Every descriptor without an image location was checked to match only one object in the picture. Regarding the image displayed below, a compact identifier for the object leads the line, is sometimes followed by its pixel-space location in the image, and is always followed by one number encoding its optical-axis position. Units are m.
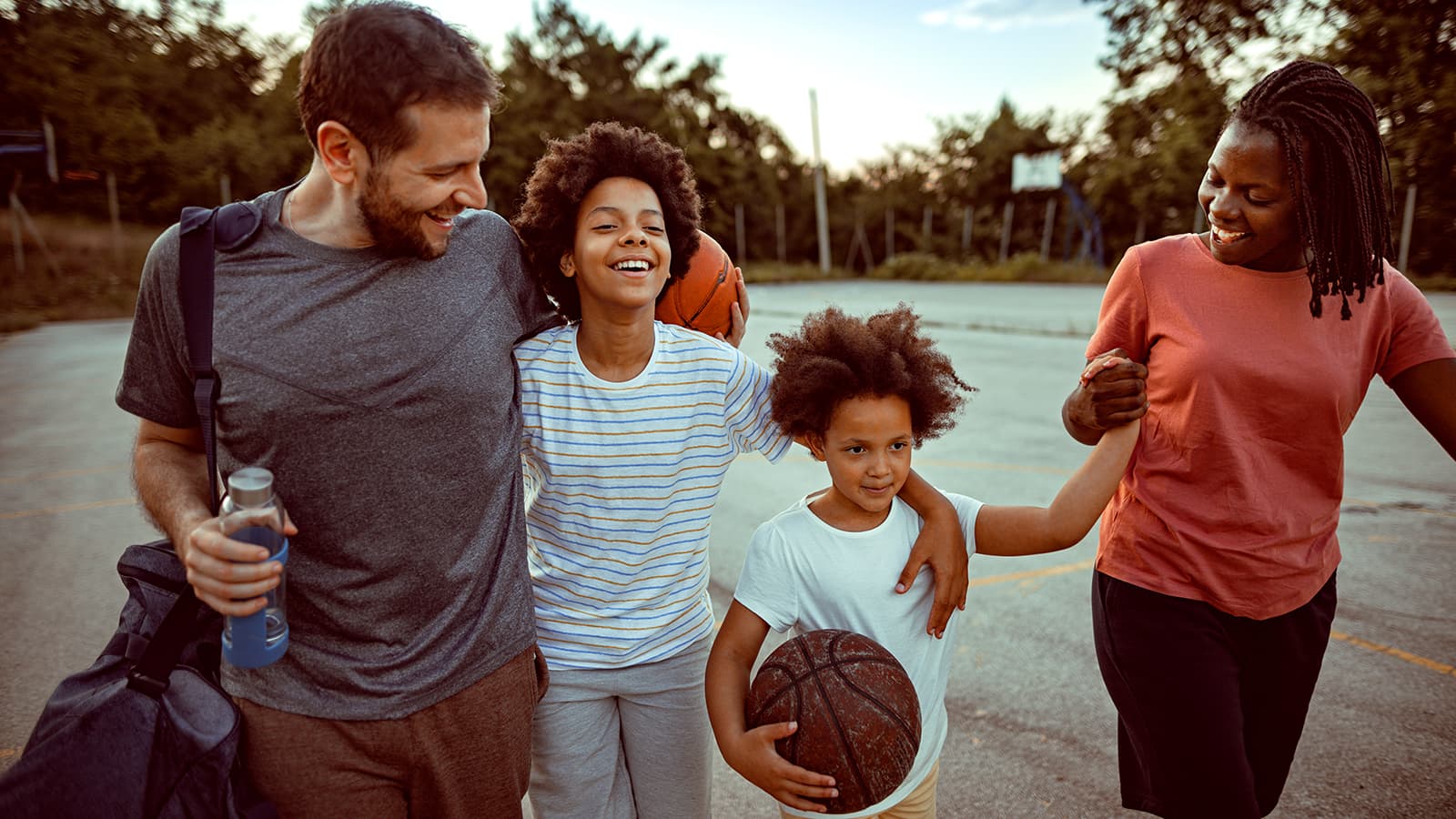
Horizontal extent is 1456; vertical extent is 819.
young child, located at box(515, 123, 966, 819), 2.31
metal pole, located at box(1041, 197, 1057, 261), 36.31
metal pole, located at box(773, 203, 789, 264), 44.81
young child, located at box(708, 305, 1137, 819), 2.24
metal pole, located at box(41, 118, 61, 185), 27.81
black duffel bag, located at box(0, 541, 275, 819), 1.74
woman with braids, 2.33
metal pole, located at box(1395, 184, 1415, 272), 24.92
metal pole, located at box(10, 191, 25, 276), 28.02
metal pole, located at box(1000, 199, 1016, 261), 37.94
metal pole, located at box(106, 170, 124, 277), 29.91
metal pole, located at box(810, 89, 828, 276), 40.09
